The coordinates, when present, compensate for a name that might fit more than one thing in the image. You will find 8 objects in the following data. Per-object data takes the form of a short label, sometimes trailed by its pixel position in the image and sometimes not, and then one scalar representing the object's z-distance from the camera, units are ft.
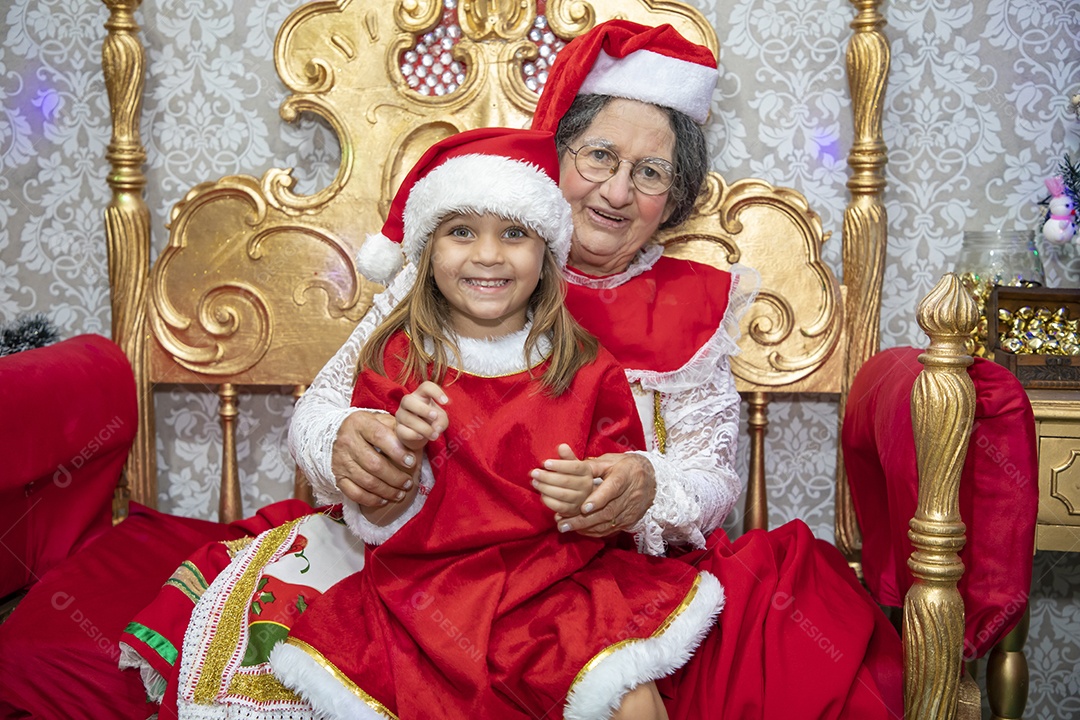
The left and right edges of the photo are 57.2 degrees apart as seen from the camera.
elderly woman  6.00
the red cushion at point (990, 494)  5.14
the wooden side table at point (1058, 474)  6.06
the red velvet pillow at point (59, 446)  5.85
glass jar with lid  7.06
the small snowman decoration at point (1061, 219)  6.91
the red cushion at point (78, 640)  5.18
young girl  4.57
